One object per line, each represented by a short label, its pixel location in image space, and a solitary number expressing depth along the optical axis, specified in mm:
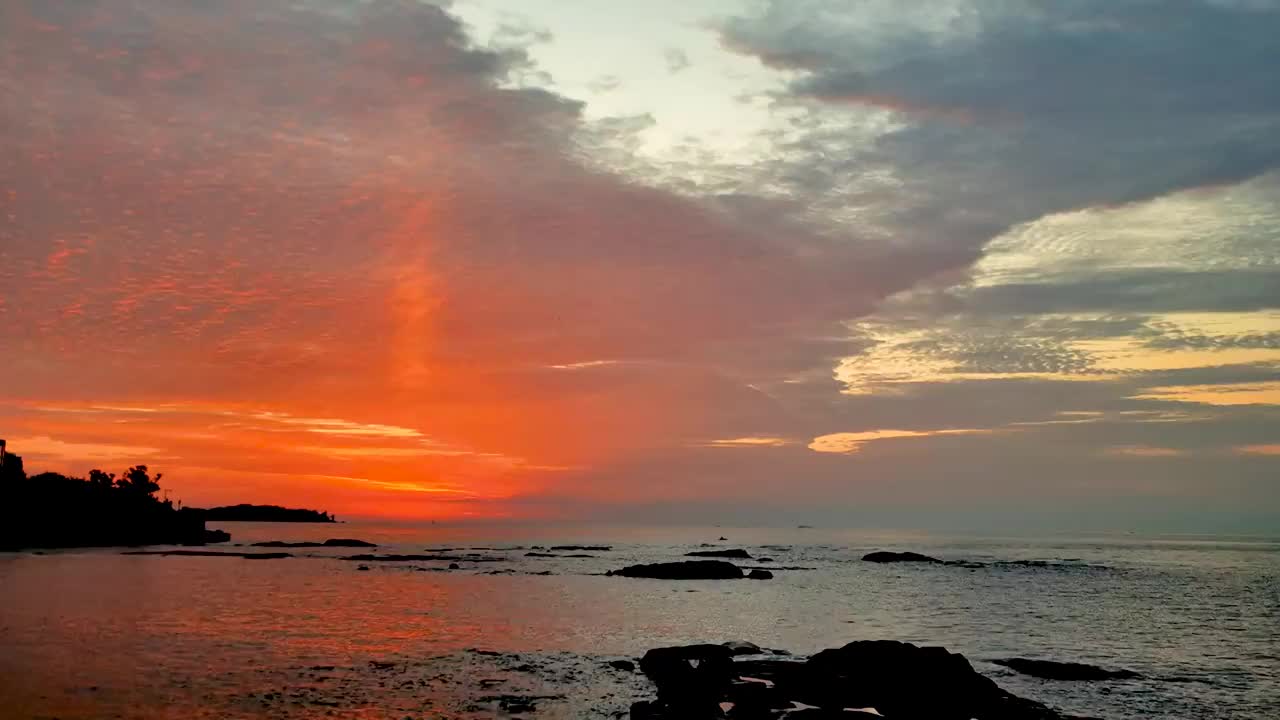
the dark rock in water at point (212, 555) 143500
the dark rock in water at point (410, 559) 143875
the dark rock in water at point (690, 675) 32250
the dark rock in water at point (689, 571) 113688
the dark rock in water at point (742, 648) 45916
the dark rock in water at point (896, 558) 159375
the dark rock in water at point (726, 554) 166000
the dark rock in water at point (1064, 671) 42781
